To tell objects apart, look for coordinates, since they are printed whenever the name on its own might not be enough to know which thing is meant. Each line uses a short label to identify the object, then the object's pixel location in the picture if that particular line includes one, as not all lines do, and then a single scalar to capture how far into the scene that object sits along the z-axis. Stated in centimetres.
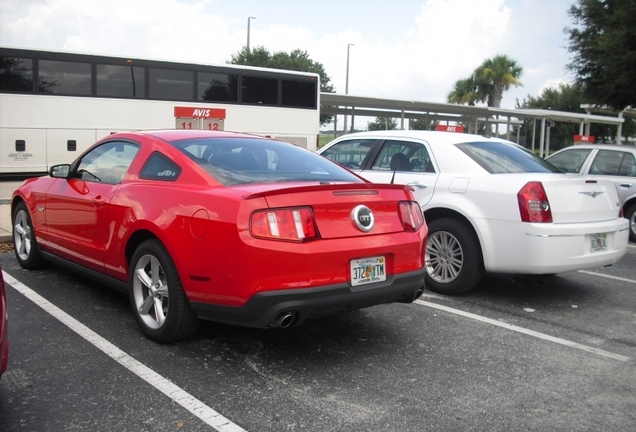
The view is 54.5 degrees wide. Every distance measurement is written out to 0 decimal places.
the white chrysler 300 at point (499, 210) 541
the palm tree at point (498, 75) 5044
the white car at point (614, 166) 989
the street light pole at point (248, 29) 3783
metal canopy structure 2605
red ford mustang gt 364
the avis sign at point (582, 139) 1596
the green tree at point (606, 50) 1527
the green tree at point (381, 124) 3717
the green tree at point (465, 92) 5231
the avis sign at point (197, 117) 1689
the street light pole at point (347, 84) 4311
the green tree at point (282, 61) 4800
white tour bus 1495
